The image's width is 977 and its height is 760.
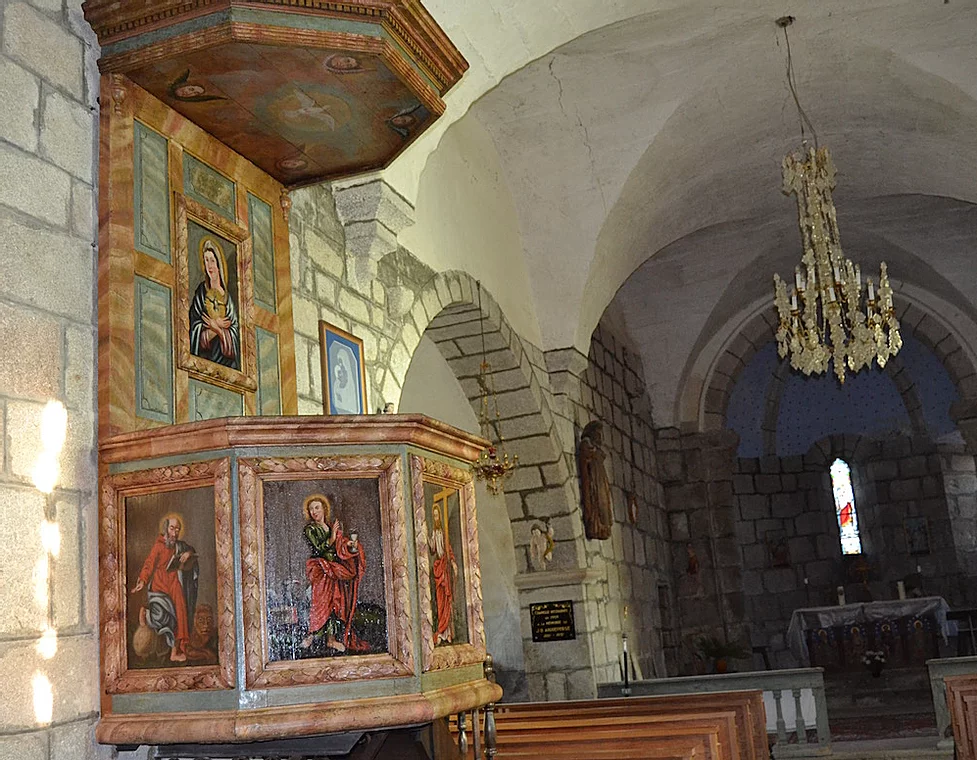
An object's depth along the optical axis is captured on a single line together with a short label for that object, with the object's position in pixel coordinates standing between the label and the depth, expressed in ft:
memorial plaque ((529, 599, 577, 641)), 26.61
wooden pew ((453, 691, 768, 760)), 12.50
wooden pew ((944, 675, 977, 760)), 17.48
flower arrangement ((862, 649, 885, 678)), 36.76
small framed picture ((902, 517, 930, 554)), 45.53
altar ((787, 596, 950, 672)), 37.91
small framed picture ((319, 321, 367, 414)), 15.19
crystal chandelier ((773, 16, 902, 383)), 23.57
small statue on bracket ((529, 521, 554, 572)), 26.76
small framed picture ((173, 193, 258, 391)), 11.59
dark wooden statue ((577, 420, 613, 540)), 27.76
